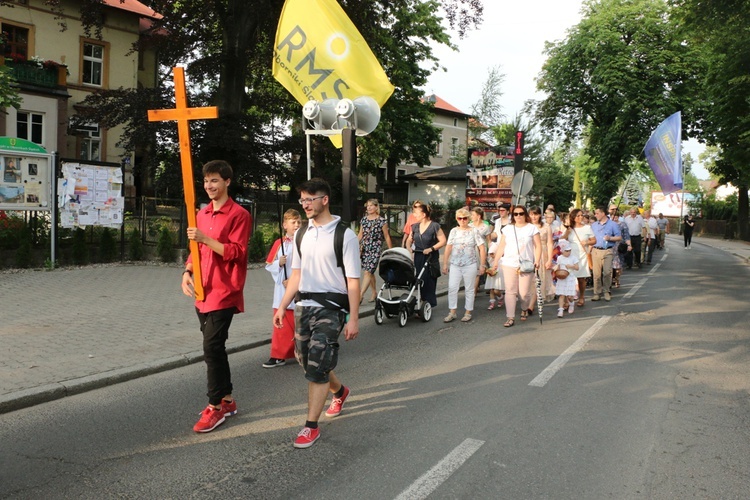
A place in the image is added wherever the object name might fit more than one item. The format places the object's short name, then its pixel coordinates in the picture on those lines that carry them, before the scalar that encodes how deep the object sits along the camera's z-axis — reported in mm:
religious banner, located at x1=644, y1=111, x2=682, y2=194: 20703
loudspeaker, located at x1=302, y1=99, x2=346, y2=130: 8438
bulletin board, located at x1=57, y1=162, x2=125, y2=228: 13156
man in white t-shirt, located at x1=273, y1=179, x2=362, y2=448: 4645
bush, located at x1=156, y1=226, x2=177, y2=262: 15633
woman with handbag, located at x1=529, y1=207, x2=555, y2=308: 10797
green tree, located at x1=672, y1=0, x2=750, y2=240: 17375
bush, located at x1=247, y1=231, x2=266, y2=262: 16766
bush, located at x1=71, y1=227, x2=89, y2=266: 14180
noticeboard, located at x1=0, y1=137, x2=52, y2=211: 12406
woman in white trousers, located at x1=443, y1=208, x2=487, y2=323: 10078
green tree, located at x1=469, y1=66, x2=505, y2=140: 42562
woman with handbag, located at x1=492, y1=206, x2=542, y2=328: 9555
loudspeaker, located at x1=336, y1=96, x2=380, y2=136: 8320
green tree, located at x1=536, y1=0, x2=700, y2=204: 38625
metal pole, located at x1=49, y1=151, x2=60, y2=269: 12977
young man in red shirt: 4832
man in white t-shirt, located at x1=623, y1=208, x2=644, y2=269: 20125
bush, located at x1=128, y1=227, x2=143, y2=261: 15492
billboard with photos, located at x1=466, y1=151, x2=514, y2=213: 23438
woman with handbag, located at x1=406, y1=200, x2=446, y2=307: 10203
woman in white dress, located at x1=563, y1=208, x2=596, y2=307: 11797
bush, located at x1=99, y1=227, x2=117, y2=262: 14883
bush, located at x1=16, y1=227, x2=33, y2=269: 13102
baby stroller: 9562
